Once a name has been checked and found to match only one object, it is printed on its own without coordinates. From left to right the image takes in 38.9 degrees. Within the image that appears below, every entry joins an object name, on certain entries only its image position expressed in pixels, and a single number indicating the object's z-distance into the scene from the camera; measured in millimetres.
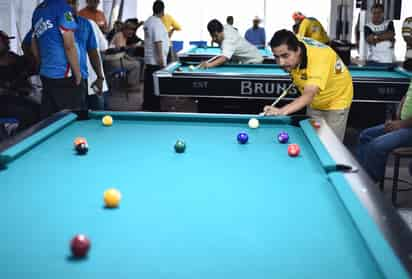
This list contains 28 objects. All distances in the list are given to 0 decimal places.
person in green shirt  3463
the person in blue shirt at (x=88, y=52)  4129
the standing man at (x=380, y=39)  6035
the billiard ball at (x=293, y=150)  2277
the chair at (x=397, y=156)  3424
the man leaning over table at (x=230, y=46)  5164
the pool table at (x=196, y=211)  1292
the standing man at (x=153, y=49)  6383
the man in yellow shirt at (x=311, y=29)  6925
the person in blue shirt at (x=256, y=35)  10711
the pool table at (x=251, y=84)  4418
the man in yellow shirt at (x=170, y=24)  8336
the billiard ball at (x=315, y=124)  2684
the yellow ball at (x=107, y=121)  2910
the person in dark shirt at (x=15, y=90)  4328
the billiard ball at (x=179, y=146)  2346
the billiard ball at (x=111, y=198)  1679
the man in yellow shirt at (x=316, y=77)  3088
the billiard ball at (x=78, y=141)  2354
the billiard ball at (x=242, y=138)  2520
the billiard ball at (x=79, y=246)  1322
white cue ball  2836
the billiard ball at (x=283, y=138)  2508
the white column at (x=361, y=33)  9742
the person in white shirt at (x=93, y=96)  4613
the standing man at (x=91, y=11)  6152
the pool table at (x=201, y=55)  6742
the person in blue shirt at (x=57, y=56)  3773
